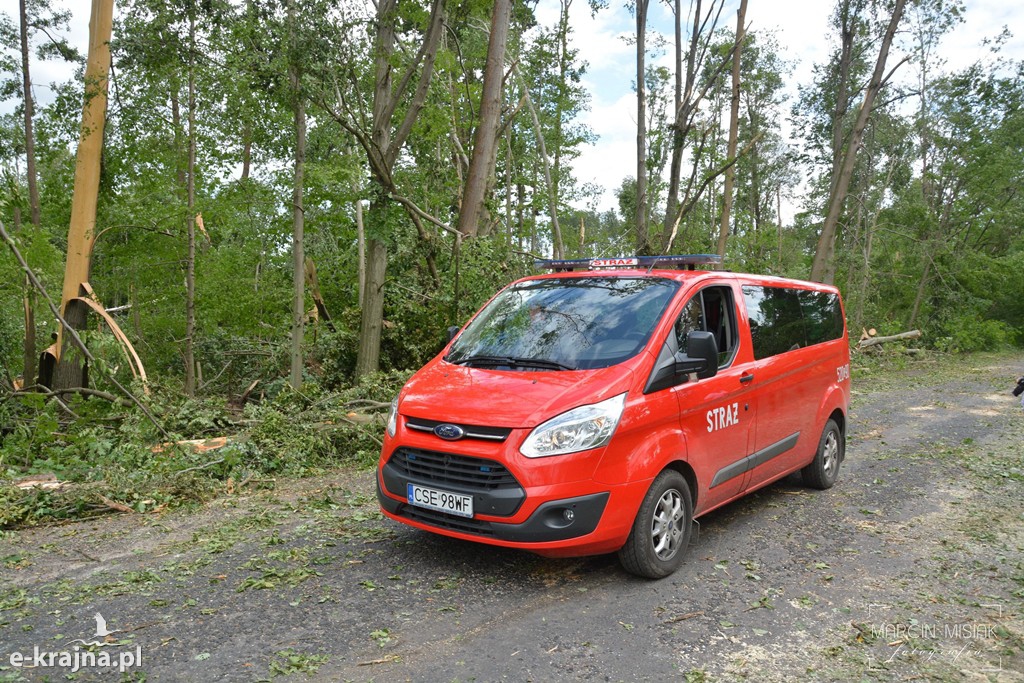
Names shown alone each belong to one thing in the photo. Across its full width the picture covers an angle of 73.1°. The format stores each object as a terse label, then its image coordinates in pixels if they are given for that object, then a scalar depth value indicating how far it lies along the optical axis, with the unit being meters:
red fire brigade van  4.01
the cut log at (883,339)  22.13
